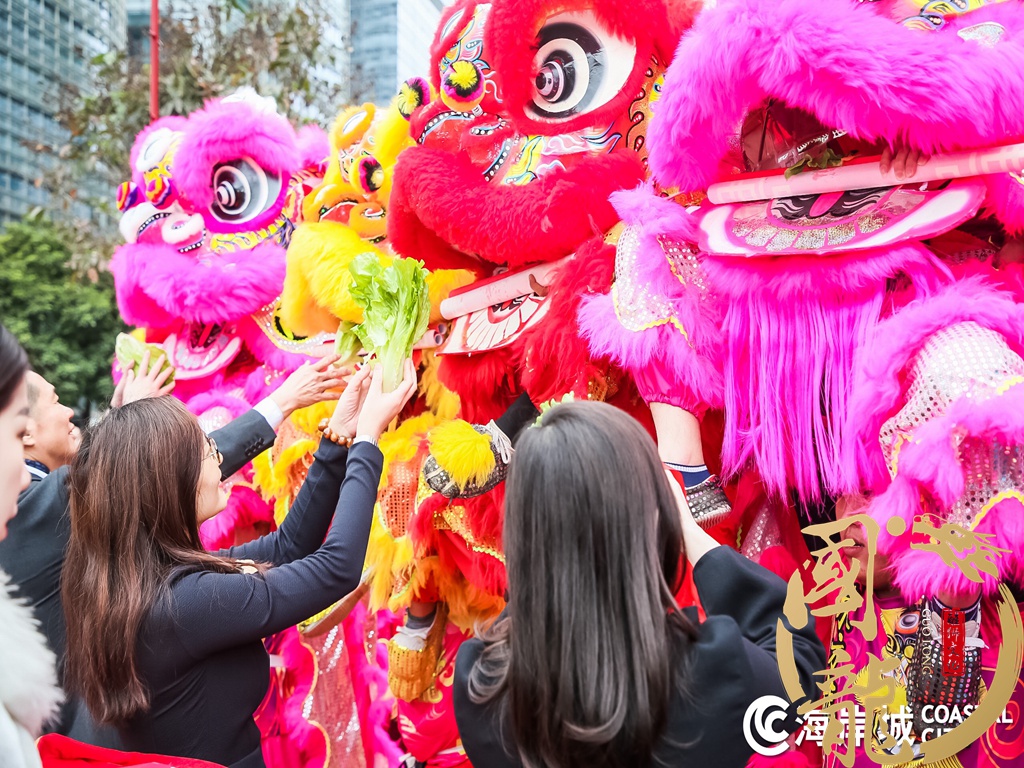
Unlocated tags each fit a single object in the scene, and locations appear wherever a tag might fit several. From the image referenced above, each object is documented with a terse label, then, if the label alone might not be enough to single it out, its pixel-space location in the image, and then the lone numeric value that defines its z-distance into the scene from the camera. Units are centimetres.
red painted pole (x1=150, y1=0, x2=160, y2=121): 461
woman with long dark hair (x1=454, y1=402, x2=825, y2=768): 104
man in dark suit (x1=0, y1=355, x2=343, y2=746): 175
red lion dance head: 192
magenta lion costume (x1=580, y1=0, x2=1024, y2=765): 137
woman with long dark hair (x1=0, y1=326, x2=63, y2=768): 98
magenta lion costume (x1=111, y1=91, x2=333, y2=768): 330
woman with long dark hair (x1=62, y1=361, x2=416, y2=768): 145
